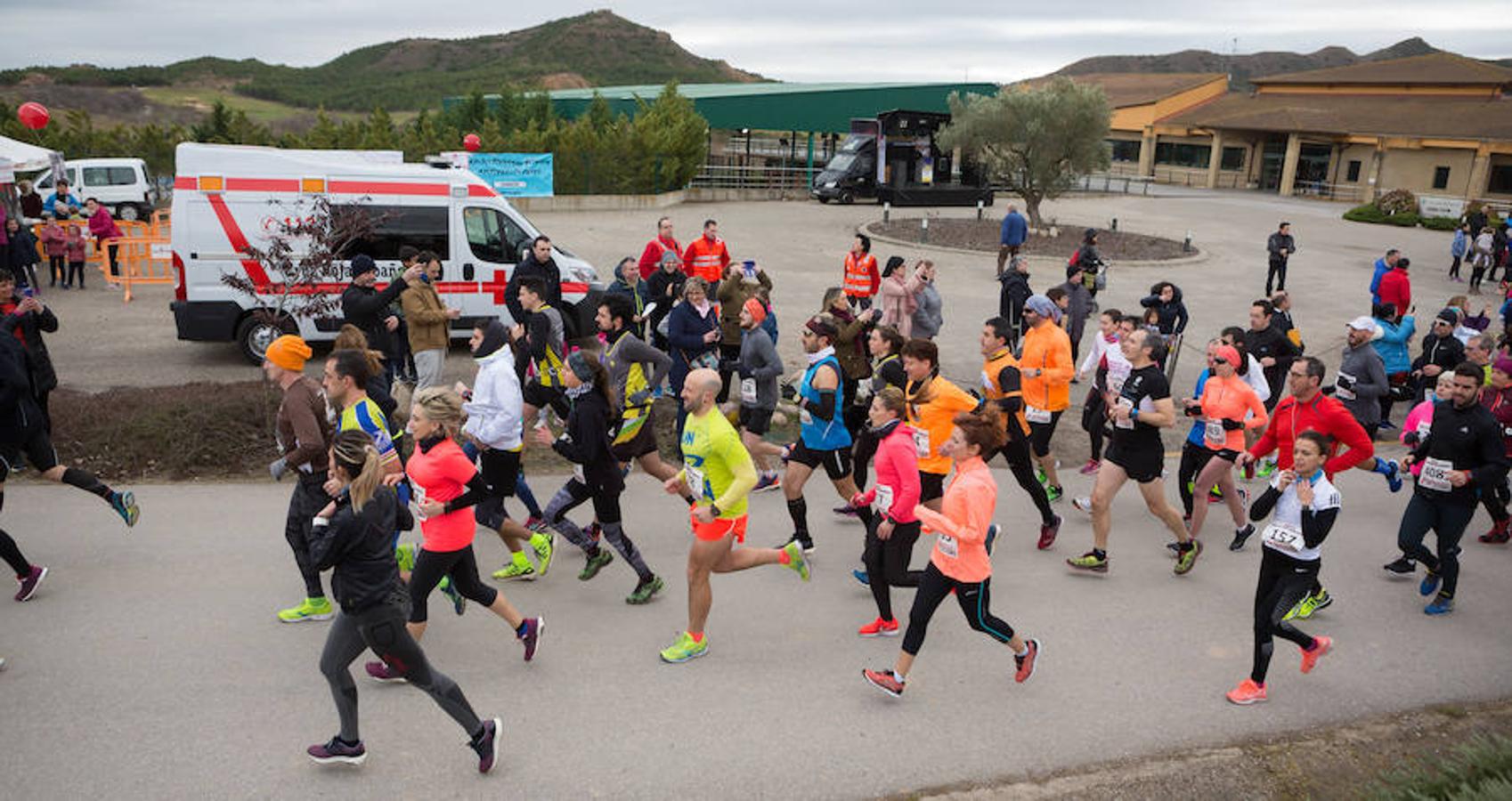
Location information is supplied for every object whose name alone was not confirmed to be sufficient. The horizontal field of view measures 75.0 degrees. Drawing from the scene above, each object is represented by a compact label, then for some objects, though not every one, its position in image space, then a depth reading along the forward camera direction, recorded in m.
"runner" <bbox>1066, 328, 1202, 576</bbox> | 6.63
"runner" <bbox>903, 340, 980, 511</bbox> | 6.25
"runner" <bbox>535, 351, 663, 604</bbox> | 6.23
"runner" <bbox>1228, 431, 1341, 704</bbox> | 5.27
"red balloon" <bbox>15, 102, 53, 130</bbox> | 21.36
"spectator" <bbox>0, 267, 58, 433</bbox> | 7.02
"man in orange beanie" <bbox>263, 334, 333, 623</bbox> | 5.63
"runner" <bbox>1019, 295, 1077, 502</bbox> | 7.56
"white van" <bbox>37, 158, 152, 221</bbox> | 25.03
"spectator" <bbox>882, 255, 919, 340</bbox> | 11.29
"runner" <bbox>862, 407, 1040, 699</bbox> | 5.01
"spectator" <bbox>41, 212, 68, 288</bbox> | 16.55
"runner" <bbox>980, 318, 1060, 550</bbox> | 6.87
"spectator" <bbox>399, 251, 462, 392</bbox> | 8.90
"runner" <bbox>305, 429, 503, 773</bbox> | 4.28
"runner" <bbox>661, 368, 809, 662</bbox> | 5.36
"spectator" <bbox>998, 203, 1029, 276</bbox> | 18.47
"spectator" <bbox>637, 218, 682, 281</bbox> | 12.42
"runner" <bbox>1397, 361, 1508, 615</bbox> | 6.43
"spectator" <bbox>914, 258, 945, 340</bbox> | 11.09
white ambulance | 11.31
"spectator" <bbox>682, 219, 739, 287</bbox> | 13.72
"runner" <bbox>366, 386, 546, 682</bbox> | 5.01
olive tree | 29.05
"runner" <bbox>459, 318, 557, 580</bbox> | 6.30
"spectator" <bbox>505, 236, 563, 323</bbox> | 9.98
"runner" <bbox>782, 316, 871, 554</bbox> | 6.65
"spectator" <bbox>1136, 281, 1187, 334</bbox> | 10.84
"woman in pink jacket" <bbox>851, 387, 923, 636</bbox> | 5.55
